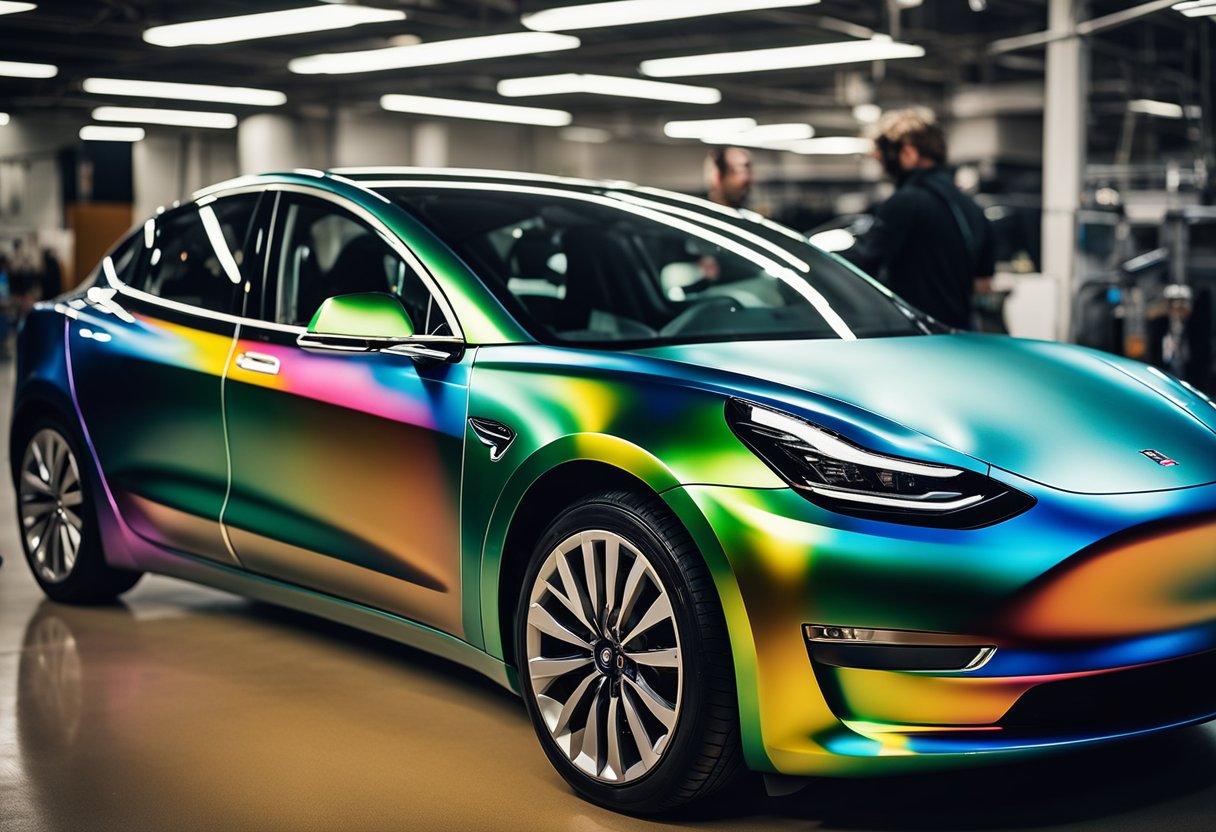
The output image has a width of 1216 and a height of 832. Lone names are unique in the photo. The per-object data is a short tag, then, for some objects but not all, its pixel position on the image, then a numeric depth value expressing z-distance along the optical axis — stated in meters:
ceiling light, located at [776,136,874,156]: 31.97
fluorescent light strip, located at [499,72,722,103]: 21.79
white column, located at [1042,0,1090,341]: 13.66
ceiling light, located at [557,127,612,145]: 34.16
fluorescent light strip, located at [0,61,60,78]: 20.66
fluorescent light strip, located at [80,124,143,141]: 28.70
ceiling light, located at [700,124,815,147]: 29.91
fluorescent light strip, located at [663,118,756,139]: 29.45
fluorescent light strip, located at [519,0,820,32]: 13.23
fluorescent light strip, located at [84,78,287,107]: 22.39
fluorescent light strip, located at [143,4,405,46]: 14.89
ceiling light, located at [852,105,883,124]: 24.31
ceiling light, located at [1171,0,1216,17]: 7.82
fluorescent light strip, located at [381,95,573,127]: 25.39
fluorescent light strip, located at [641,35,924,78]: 17.42
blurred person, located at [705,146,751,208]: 7.21
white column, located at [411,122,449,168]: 29.30
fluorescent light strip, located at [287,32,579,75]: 16.86
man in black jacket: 5.67
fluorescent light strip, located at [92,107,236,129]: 26.36
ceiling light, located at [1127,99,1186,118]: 22.66
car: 2.57
